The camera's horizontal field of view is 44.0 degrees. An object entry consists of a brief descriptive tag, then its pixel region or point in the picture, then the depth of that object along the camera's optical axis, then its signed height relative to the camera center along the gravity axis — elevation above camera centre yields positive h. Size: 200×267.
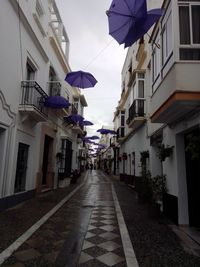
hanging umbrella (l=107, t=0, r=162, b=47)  6.09 +3.93
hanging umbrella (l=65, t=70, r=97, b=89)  11.80 +4.48
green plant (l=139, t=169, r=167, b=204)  8.03 -0.45
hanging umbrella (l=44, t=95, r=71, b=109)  11.44 +3.23
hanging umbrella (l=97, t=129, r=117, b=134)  27.37 +4.67
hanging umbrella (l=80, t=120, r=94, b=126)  22.75 +4.58
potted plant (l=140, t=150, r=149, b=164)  11.64 +0.90
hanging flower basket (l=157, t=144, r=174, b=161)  7.62 +0.71
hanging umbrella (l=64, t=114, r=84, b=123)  16.50 +3.64
